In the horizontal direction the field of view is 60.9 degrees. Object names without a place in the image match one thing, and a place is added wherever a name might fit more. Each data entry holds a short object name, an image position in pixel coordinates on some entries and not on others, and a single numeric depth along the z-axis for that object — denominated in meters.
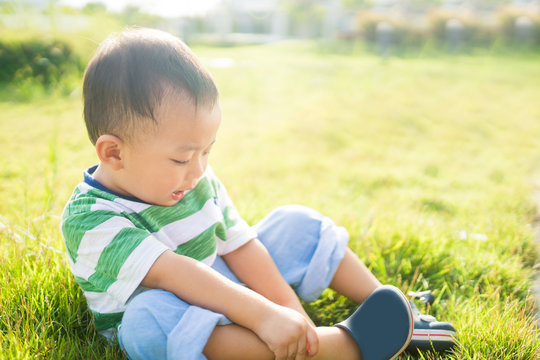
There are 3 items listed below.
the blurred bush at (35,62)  6.04
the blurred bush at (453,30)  15.41
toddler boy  1.20
